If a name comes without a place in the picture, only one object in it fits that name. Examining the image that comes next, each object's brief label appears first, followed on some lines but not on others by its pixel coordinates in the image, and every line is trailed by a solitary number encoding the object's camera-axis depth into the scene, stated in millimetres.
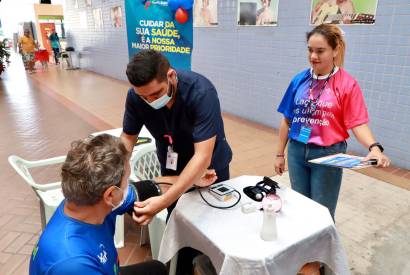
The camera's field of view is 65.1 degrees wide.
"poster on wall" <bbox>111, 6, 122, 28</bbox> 8753
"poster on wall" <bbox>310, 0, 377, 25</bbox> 3338
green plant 11056
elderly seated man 966
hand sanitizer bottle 1234
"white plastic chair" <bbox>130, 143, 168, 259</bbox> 2000
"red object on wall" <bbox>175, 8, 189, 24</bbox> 2754
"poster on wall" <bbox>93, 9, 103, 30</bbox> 10042
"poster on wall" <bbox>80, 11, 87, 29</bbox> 11180
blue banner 2791
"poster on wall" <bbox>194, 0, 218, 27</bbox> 5328
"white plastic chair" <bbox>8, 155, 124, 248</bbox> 2018
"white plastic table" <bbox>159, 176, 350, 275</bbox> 1196
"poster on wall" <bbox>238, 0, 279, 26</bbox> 4395
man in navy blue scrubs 1349
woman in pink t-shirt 1688
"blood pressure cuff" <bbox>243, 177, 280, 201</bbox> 1551
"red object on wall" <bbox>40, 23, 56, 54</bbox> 16734
